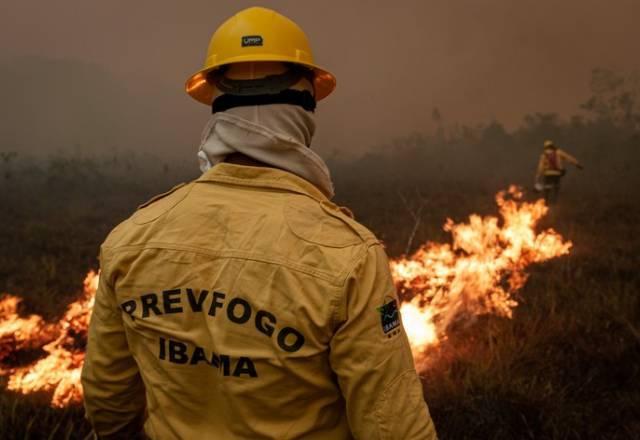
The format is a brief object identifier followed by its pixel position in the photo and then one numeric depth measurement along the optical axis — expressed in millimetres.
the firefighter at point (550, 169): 13750
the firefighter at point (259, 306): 1397
